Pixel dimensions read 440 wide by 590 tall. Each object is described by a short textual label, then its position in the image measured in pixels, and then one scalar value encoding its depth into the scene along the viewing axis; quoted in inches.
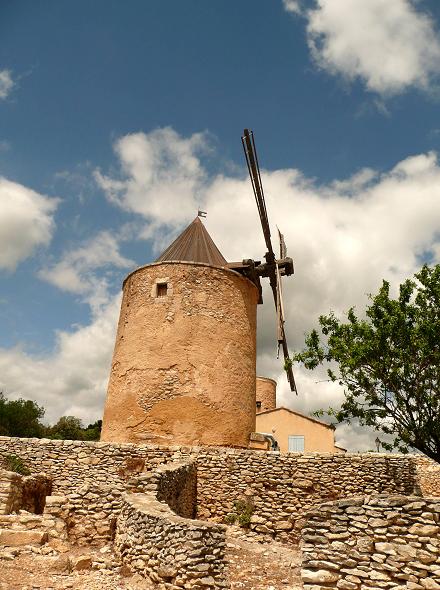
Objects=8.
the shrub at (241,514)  349.1
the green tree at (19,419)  1454.2
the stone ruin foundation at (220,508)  194.9
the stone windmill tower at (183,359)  437.4
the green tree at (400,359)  399.9
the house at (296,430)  881.5
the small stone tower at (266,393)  1083.9
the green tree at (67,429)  1530.5
